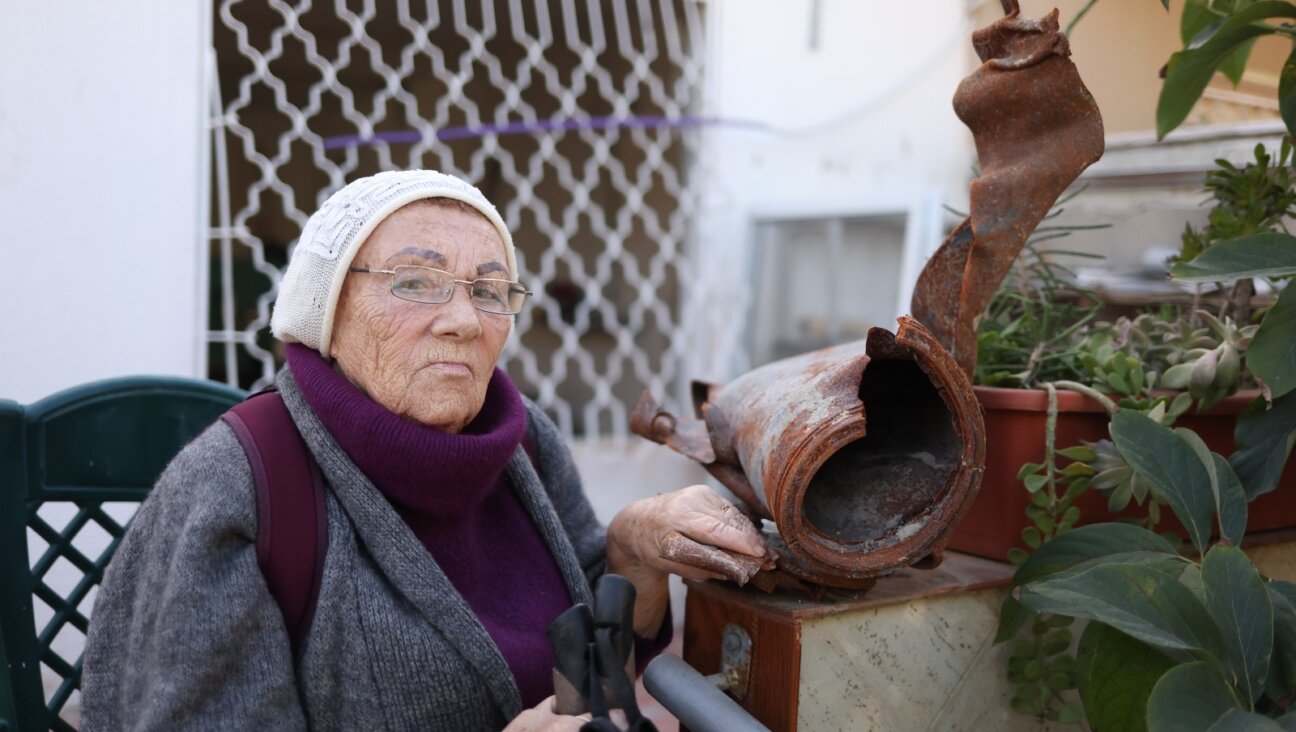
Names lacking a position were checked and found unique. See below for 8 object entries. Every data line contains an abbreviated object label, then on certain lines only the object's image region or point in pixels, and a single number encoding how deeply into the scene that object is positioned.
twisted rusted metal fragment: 1.07
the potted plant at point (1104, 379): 1.17
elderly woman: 1.04
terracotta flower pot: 1.19
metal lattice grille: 2.74
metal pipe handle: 0.96
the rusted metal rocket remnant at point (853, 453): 0.99
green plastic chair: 1.30
